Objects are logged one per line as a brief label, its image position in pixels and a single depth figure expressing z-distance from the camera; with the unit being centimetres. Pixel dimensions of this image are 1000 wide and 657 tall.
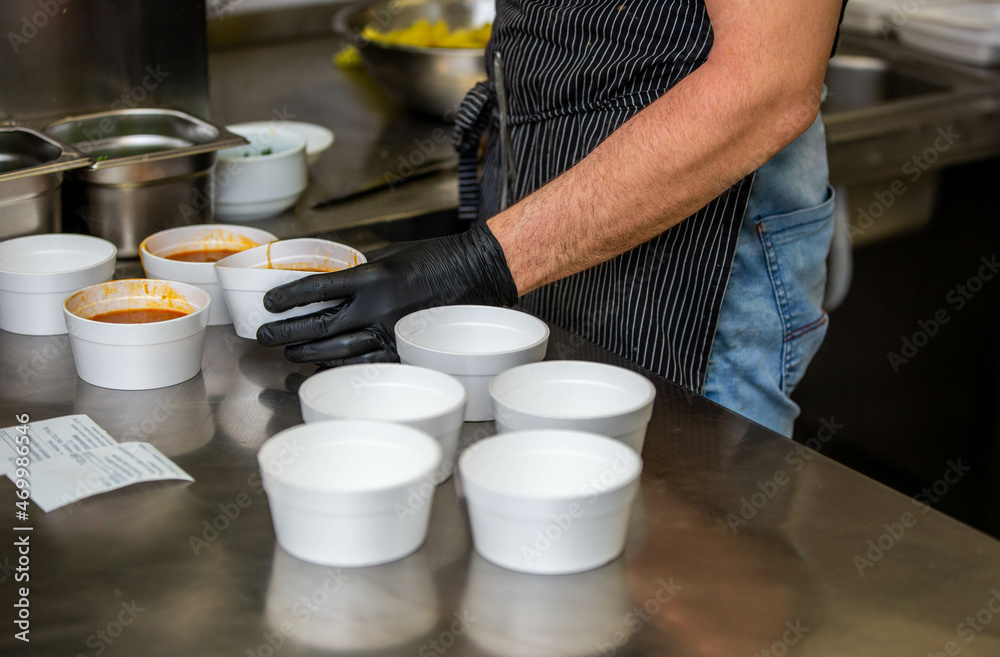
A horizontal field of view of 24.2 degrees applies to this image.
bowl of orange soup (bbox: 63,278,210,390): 180
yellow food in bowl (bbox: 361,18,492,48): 276
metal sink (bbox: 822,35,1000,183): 248
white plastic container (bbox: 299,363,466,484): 169
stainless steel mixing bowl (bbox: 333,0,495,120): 247
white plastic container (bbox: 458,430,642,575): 156
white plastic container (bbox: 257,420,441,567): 156
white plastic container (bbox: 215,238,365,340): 187
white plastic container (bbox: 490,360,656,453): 167
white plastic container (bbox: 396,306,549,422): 175
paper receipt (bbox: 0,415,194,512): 167
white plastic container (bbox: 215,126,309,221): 219
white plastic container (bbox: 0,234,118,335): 190
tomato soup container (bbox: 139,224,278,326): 193
